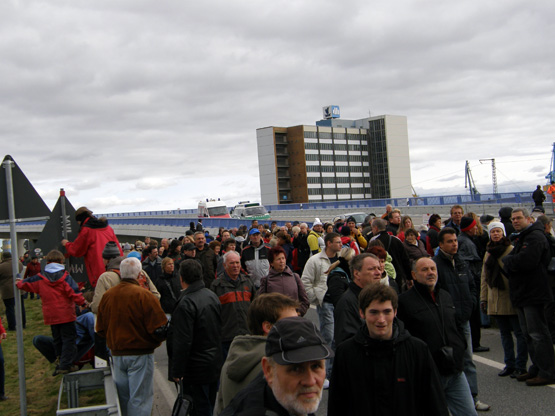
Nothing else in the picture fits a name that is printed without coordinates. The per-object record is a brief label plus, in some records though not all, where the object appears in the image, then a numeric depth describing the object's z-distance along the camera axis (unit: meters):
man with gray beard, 2.34
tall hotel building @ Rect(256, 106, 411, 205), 119.69
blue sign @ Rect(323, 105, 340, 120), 129.88
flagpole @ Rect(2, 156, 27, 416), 6.05
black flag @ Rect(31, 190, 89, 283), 8.21
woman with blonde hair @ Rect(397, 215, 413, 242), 10.68
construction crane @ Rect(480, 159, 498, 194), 134.98
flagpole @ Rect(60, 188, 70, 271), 8.36
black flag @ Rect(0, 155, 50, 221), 6.27
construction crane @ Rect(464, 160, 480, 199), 116.06
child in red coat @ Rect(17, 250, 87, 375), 8.52
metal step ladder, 6.43
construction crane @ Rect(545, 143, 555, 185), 71.81
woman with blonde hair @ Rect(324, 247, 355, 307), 6.63
